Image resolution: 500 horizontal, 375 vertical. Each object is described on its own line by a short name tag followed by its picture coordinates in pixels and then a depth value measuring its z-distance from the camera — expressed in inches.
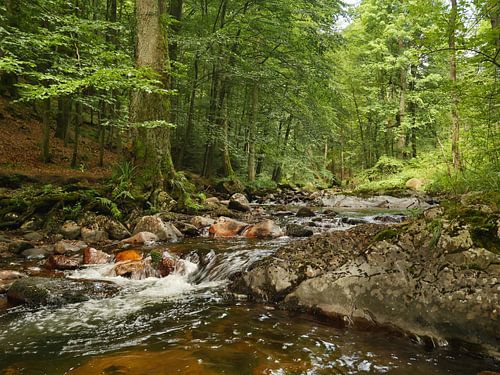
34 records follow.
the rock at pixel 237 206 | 458.9
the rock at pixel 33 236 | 274.5
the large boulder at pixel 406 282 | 110.0
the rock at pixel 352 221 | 360.1
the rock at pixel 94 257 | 228.1
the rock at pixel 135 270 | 206.2
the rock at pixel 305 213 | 424.8
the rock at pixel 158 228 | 291.1
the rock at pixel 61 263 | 212.8
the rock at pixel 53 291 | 155.9
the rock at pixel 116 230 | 297.5
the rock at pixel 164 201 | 357.7
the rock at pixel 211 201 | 432.8
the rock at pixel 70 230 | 289.4
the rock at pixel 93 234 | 287.9
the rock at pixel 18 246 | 241.4
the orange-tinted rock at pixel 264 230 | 293.6
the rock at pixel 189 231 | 311.7
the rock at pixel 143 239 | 278.5
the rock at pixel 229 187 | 623.2
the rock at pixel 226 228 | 307.6
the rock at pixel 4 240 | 254.0
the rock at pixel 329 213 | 422.2
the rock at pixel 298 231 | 296.2
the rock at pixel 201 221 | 330.5
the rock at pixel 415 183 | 656.3
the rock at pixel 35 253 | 235.8
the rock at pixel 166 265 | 209.5
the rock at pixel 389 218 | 350.6
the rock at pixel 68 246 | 248.5
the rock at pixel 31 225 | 296.7
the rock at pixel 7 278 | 169.7
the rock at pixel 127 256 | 230.7
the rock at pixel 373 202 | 512.9
